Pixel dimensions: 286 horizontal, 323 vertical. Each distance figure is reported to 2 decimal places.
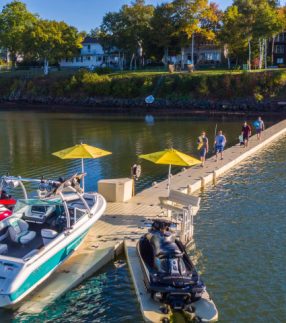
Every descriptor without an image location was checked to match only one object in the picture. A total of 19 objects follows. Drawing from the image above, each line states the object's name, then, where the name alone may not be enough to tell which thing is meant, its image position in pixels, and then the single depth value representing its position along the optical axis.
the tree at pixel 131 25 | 86.19
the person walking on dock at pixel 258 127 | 36.44
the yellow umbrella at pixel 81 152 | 18.89
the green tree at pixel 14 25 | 97.06
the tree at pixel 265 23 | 72.94
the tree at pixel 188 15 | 80.00
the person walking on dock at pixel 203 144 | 26.08
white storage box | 18.98
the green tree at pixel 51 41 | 89.94
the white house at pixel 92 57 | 106.38
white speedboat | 11.17
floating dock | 11.91
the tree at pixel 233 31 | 74.81
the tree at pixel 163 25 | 80.88
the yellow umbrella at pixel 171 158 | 18.16
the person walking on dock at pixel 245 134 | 32.75
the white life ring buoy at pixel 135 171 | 21.40
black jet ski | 10.93
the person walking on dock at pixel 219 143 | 27.94
